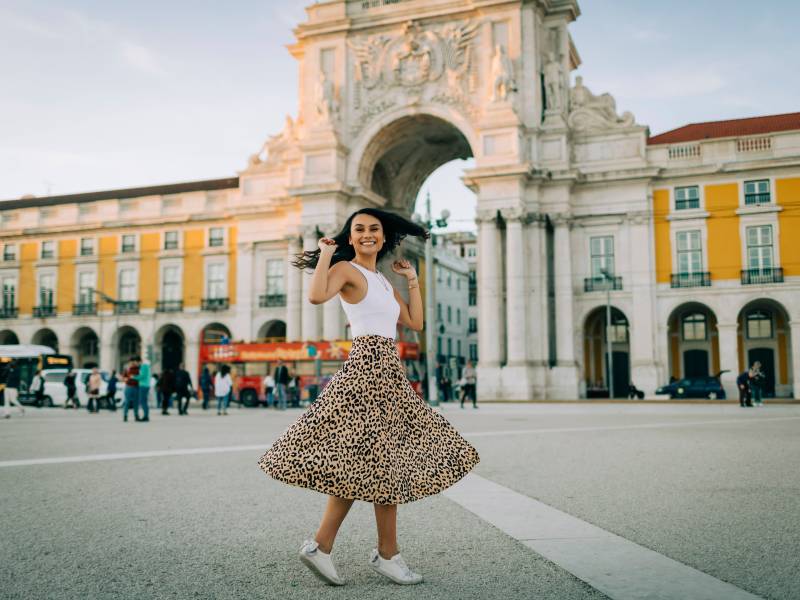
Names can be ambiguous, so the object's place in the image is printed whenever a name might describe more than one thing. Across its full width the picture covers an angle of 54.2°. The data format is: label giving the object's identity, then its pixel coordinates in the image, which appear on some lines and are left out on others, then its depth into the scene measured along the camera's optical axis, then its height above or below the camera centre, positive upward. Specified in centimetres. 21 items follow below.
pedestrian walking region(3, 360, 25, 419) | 2212 -118
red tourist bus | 3591 -58
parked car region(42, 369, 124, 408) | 3431 -159
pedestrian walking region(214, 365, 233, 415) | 2586 -128
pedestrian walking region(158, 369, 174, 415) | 2595 -123
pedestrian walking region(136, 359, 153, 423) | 2119 -88
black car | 3588 -211
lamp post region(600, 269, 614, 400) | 3609 +212
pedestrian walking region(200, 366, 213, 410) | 3200 -147
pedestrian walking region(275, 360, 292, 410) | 3036 -124
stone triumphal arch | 3744 +1084
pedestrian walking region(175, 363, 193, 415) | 2623 -120
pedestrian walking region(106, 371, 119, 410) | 3044 -160
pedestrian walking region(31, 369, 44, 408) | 3107 -143
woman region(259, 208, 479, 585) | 403 -49
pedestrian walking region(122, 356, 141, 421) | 2114 -88
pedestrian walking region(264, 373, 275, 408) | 3391 -169
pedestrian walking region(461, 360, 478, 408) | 3106 -133
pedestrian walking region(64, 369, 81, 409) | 3162 -151
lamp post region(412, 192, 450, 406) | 3087 +144
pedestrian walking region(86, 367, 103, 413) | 2852 -141
